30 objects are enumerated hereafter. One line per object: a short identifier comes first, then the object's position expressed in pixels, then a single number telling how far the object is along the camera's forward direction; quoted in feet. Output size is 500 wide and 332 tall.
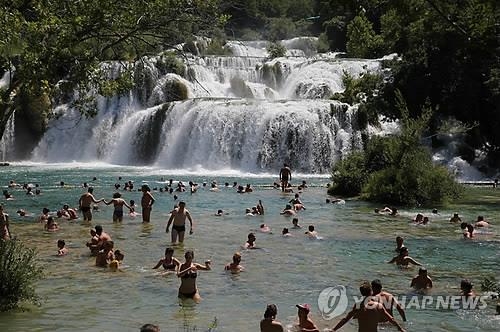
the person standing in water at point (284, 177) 101.70
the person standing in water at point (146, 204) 67.33
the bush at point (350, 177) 98.78
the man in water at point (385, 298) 32.40
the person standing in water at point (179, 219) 57.41
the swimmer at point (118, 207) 69.15
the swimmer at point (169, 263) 46.11
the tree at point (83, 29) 39.65
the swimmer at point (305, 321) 31.58
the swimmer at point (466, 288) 38.34
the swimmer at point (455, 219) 71.49
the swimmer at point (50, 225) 64.90
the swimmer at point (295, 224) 68.03
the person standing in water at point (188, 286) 39.05
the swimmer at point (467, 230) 61.31
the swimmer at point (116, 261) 47.52
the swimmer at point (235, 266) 46.98
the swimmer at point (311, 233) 62.59
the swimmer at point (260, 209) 78.48
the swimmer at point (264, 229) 66.28
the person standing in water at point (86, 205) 71.31
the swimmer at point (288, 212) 78.59
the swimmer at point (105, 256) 48.16
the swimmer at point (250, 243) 55.93
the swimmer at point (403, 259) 47.88
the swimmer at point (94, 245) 51.31
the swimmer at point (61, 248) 52.54
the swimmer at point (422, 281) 41.16
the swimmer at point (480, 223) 66.28
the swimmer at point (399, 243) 50.50
